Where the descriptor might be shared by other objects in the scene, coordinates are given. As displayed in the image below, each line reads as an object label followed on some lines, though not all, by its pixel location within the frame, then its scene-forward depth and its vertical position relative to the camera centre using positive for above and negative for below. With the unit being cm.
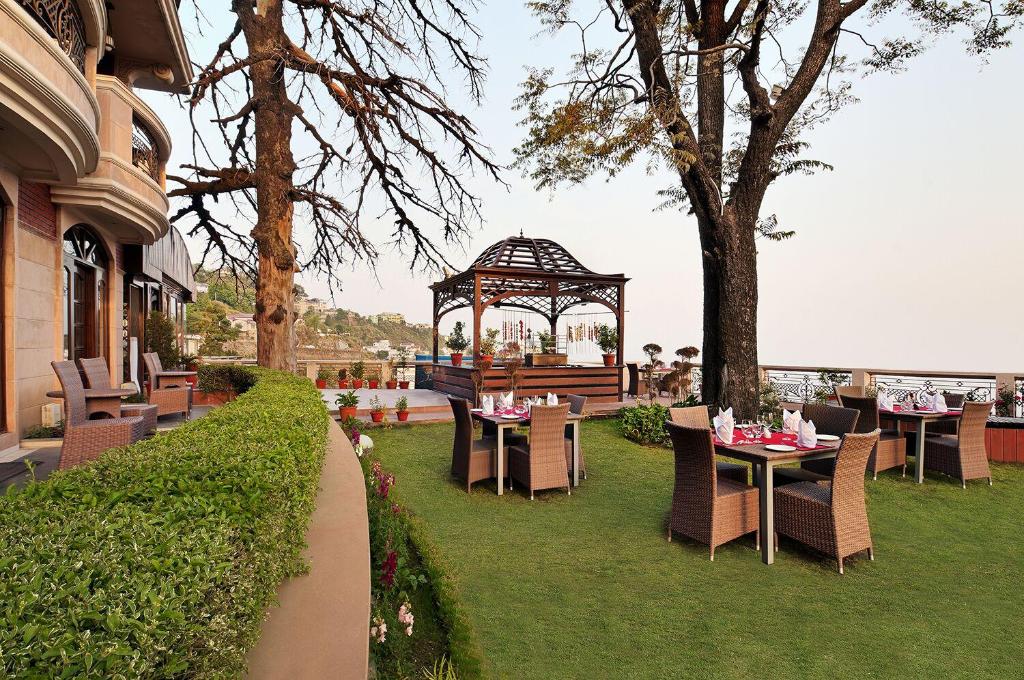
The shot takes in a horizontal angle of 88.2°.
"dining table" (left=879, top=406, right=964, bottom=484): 644 -94
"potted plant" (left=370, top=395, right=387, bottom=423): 964 -124
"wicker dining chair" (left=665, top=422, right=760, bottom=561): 422 -128
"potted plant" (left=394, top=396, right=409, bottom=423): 1007 -124
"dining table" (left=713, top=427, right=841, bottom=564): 418 -94
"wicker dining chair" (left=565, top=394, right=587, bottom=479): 646 -81
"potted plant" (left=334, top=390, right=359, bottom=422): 933 -108
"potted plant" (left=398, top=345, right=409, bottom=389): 1647 -51
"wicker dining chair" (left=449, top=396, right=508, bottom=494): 609 -129
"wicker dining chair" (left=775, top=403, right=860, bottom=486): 505 -90
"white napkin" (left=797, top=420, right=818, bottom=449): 448 -80
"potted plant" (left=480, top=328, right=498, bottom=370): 1429 +5
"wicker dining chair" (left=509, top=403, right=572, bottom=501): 570 -121
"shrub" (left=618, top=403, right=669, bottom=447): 876 -140
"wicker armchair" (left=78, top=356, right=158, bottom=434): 561 -62
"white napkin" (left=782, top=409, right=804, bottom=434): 491 -74
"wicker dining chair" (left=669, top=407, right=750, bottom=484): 502 -81
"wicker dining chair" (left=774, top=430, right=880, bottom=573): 396 -131
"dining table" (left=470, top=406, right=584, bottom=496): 601 -88
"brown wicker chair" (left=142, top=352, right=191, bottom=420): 763 -68
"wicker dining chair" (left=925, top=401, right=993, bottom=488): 612 -129
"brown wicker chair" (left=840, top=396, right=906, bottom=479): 664 -133
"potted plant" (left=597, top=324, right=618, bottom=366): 1503 +0
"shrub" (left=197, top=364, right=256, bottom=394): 1062 -67
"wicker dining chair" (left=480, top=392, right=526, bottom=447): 658 -117
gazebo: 1315 +150
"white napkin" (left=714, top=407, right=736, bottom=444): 459 -74
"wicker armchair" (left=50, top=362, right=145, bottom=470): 433 -70
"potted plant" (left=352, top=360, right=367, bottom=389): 1576 -79
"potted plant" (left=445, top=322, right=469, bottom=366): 1697 +16
